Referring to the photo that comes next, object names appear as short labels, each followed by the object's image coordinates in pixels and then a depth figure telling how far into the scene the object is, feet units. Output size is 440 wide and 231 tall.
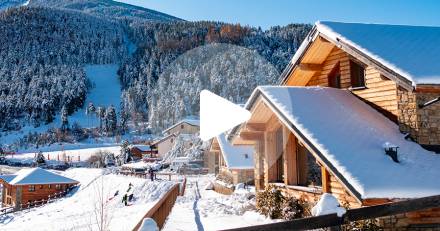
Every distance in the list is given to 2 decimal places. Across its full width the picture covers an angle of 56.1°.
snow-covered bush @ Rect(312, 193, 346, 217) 15.89
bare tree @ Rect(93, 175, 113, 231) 104.38
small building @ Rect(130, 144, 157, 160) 221.66
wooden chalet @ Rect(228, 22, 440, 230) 28.76
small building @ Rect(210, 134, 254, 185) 90.84
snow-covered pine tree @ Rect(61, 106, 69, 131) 351.05
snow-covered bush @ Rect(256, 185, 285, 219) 38.22
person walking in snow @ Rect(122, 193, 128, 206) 85.76
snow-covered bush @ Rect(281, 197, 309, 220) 35.88
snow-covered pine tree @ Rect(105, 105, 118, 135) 327.06
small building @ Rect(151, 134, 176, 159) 207.41
